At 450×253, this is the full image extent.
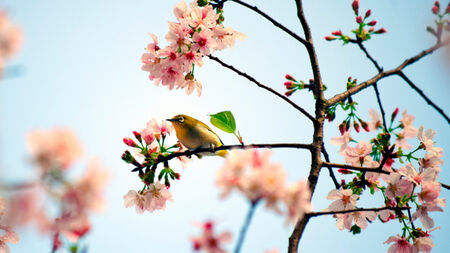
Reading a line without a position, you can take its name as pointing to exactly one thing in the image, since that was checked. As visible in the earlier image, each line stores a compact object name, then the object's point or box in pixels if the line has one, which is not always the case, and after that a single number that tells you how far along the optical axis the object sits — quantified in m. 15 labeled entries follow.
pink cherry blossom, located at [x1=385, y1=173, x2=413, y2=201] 5.97
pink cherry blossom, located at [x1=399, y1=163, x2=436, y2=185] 6.09
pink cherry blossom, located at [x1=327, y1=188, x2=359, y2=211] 6.07
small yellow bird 8.25
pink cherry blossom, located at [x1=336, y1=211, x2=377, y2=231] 6.48
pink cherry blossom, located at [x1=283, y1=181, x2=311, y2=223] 3.02
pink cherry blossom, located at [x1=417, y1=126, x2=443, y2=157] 6.88
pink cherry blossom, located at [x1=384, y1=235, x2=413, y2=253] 6.32
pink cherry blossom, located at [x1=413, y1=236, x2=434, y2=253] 6.13
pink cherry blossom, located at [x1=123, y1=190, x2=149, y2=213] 6.48
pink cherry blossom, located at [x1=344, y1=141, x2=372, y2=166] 6.76
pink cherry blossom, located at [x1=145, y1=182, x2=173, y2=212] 6.53
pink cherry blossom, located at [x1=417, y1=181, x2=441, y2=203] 5.88
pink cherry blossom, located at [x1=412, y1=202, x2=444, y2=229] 6.03
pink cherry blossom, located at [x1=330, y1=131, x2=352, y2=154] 7.07
